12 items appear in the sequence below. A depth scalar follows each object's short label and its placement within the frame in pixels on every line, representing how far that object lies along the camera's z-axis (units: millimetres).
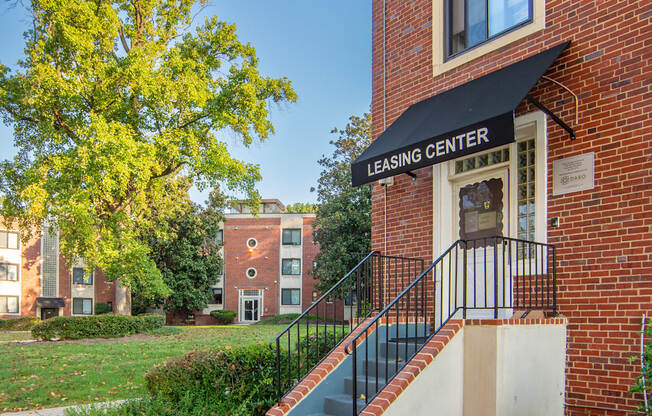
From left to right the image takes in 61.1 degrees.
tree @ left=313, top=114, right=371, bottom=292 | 29188
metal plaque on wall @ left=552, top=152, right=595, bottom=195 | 5773
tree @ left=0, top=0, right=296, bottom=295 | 17594
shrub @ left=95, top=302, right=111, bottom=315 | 37656
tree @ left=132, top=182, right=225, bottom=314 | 33188
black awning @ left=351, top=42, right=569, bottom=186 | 5754
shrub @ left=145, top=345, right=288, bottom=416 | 6816
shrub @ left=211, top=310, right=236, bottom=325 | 36375
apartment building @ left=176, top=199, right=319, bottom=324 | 38375
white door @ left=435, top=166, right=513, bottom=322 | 6848
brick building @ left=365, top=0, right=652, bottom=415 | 5371
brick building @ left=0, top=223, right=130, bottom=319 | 35469
